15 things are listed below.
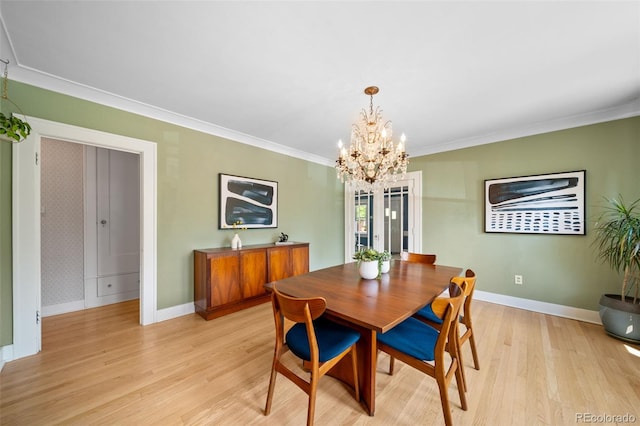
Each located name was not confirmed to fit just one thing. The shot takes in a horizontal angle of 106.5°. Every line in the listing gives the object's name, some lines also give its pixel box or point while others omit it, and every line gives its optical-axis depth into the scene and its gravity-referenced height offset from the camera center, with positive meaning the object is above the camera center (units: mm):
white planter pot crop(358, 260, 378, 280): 1989 -481
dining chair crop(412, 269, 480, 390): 1580 -840
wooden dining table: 1306 -565
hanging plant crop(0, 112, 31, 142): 1679 +604
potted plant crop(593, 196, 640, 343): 2289 -502
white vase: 3176 -417
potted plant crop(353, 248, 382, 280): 1991 -438
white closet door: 3377 -10
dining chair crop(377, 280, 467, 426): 1305 -811
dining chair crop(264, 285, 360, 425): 1262 -798
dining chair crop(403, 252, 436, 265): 2667 -541
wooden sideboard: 2820 -824
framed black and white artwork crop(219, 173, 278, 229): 3318 +134
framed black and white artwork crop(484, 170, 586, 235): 2898 +96
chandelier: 2170 +509
